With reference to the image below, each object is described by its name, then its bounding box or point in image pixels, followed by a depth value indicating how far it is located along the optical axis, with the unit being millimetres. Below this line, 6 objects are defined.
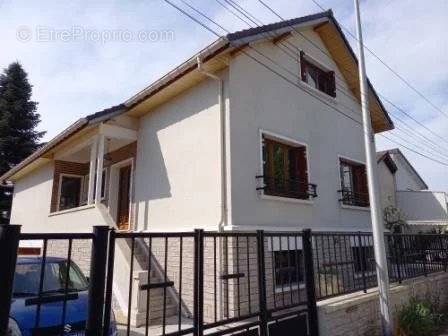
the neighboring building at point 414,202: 19328
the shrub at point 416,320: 6070
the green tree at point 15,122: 22156
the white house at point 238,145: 7281
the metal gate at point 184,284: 2777
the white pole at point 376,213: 5713
